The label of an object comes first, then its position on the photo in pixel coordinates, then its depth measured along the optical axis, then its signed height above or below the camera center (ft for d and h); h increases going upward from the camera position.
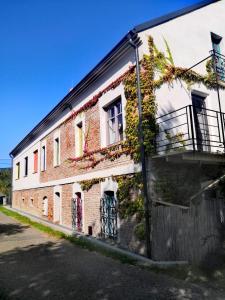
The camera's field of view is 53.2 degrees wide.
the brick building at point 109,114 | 23.44 +8.82
